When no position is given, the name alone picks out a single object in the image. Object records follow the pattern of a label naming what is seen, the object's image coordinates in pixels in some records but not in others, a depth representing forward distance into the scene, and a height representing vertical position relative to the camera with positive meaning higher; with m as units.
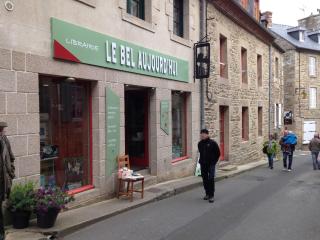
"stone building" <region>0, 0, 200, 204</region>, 6.33 +0.50
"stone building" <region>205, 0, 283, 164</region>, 14.41 +1.29
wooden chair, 8.29 -1.48
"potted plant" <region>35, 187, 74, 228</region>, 5.79 -1.31
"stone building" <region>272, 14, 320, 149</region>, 35.03 +2.54
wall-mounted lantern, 12.62 +1.60
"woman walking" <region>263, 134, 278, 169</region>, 16.25 -1.45
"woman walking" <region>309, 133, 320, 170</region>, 16.72 -1.54
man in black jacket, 8.81 -1.08
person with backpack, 15.30 -1.19
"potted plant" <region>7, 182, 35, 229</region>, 5.78 -1.28
